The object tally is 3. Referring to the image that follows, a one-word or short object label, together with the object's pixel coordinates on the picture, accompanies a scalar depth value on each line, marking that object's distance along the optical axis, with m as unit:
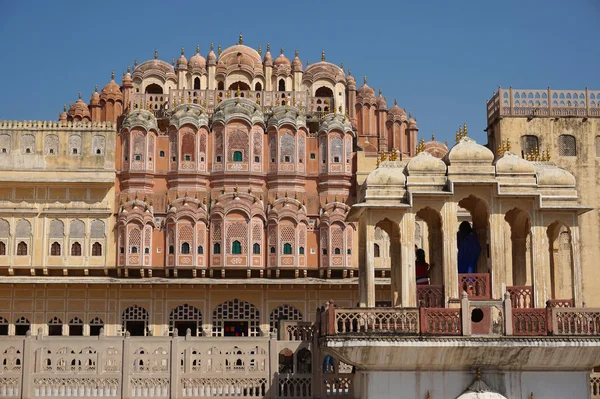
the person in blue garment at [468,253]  19.67
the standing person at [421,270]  19.56
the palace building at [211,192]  38.09
